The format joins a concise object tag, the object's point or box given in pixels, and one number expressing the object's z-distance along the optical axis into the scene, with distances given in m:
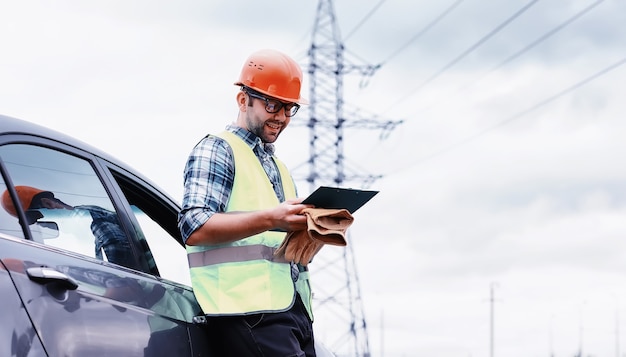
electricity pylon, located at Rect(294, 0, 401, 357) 24.92
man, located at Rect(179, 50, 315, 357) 3.67
